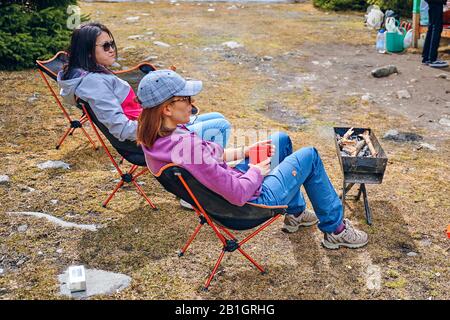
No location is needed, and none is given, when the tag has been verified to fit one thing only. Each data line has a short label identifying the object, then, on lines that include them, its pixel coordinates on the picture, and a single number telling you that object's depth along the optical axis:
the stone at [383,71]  8.63
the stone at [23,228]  4.29
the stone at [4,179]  5.02
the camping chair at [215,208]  3.25
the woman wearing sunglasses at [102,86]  4.38
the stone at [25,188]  4.92
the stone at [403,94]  7.69
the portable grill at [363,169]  4.26
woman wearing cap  3.18
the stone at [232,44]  10.50
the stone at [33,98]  7.23
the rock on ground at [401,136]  6.27
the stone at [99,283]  3.55
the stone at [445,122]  6.68
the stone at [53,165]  5.38
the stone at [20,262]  3.85
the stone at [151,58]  9.40
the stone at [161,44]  10.39
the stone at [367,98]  7.58
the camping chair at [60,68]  5.75
